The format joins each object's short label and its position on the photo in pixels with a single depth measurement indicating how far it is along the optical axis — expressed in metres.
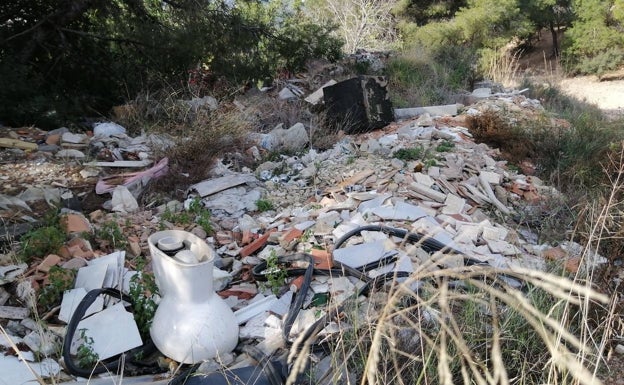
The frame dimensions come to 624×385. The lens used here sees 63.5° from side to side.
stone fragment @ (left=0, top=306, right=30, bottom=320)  2.52
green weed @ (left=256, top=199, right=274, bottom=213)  4.30
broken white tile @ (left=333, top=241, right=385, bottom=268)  2.95
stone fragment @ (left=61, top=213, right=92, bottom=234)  3.44
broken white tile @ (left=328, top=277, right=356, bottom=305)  2.60
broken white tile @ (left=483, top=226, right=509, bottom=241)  3.55
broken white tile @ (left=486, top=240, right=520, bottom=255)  3.32
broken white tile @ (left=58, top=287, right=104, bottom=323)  2.54
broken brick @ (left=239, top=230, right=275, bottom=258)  3.40
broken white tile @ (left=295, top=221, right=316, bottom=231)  3.62
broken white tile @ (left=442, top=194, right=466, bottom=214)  4.04
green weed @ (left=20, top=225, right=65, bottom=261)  3.03
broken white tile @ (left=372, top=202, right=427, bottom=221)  3.64
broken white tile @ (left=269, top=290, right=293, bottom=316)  2.63
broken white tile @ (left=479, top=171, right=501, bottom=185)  4.76
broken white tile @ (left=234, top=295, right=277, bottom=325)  2.60
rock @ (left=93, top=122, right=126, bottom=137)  6.11
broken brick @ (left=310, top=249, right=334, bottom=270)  2.96
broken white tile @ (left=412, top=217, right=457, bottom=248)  3.34
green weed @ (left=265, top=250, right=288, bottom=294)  2.80
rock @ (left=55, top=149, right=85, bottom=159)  5.31
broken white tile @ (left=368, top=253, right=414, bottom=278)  2.81
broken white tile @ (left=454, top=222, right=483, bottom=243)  3.43
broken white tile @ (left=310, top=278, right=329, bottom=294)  2.74
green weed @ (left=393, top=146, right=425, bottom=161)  5.15
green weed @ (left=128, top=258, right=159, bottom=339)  2.48
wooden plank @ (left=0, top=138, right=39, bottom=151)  5.40
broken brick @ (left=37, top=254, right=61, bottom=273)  2.86
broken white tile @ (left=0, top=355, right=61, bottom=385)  2.03
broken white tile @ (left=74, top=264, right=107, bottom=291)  2.78
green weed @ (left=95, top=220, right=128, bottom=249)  3.36
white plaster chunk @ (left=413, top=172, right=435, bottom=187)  4.45
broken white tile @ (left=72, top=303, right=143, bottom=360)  2.32
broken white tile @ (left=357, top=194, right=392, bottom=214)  3.81
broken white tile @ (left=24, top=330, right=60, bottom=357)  2.29
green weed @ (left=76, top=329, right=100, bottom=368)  2.19
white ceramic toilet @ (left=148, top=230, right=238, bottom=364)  2.12
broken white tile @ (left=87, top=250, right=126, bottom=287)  2.84
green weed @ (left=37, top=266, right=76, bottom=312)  2.64
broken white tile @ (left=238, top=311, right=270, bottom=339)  2.49
